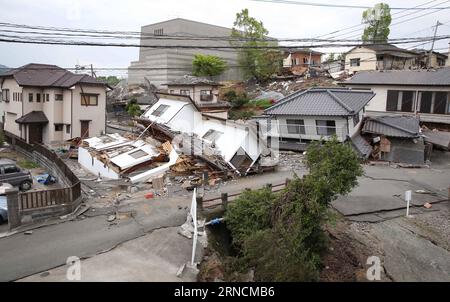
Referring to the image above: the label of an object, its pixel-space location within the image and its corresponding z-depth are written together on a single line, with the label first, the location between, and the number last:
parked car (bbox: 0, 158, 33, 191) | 18.23
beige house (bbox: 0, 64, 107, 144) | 28.91
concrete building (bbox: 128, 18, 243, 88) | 53.69
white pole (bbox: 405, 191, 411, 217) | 14.06
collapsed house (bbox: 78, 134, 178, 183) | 19.39
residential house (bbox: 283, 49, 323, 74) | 53.55
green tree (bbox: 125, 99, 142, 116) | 40.09
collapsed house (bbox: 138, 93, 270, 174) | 19.95
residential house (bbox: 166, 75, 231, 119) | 35.09
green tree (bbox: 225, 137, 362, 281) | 9.16
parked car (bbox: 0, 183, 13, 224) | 12.87
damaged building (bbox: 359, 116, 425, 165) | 22.92
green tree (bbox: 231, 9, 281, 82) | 48.06
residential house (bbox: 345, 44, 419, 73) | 45.28
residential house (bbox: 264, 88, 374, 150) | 23.55
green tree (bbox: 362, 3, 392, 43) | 49.41
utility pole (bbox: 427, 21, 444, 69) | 39.75
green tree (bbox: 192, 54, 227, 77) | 47.69
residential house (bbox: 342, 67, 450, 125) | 27.94
